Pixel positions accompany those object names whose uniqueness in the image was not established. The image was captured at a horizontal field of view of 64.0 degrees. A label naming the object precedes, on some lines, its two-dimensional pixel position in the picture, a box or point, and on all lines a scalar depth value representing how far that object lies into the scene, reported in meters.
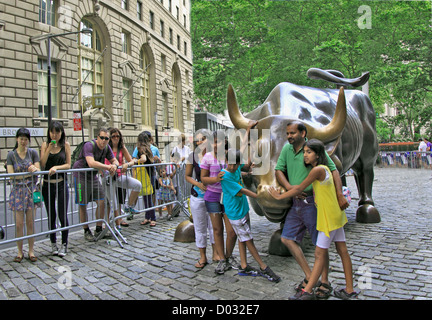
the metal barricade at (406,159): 21.77
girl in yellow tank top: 3.24
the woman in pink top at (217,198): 4.18
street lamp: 15.58
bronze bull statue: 3.92
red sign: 17.39
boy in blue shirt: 3.97
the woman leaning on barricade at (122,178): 6.65
